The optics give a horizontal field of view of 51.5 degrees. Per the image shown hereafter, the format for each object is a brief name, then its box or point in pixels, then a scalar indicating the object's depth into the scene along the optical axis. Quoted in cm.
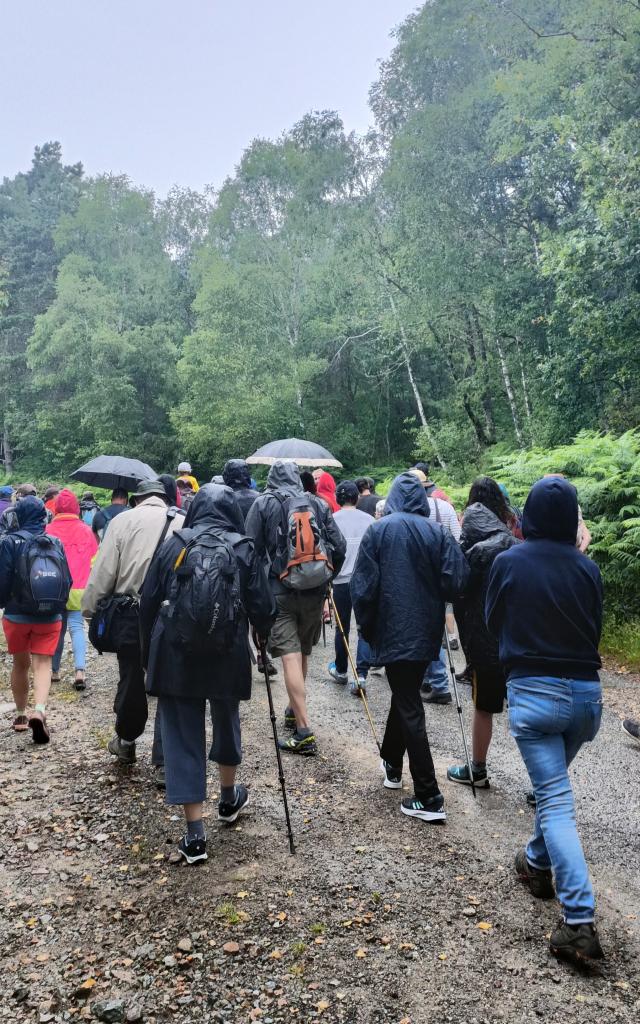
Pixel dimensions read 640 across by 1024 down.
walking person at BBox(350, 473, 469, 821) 412
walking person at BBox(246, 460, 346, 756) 526
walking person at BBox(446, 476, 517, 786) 428
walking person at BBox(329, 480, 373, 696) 719
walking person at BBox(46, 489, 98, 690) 725
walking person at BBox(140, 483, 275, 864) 359
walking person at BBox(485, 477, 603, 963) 307
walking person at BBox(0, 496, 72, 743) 556
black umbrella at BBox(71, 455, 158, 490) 946
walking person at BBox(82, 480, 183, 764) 457
